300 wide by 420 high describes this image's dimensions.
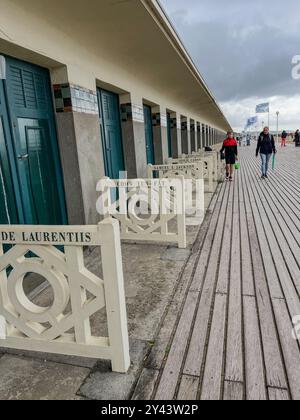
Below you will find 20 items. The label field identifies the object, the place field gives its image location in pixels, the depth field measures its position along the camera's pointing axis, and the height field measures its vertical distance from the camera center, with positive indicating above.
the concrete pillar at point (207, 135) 22.60 +0.58
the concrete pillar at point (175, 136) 10.26 +0.32
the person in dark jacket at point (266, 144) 8.81 -0.13
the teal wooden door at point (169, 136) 10.13 +0.33
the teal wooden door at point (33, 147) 3.07 +0.09
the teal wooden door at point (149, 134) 7.83 +0.35
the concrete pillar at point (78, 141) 3.65 +0.14
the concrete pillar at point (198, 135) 16.98 +0.50
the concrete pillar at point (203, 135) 19.06 +0.56
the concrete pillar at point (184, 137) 12.24 +0.31
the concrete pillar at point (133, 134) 5.94 +0.29
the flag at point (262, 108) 28.50 +2.96
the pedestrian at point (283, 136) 27.92 +0.19
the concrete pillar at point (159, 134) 8.23 +0.35
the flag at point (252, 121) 46.91 +2.96
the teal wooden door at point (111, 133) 5.27 +0.30
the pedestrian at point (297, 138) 25.56 -0.07
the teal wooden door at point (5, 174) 2.88 -0.17
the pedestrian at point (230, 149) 9.08 -0.21
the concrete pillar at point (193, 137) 14.28 +0.35
